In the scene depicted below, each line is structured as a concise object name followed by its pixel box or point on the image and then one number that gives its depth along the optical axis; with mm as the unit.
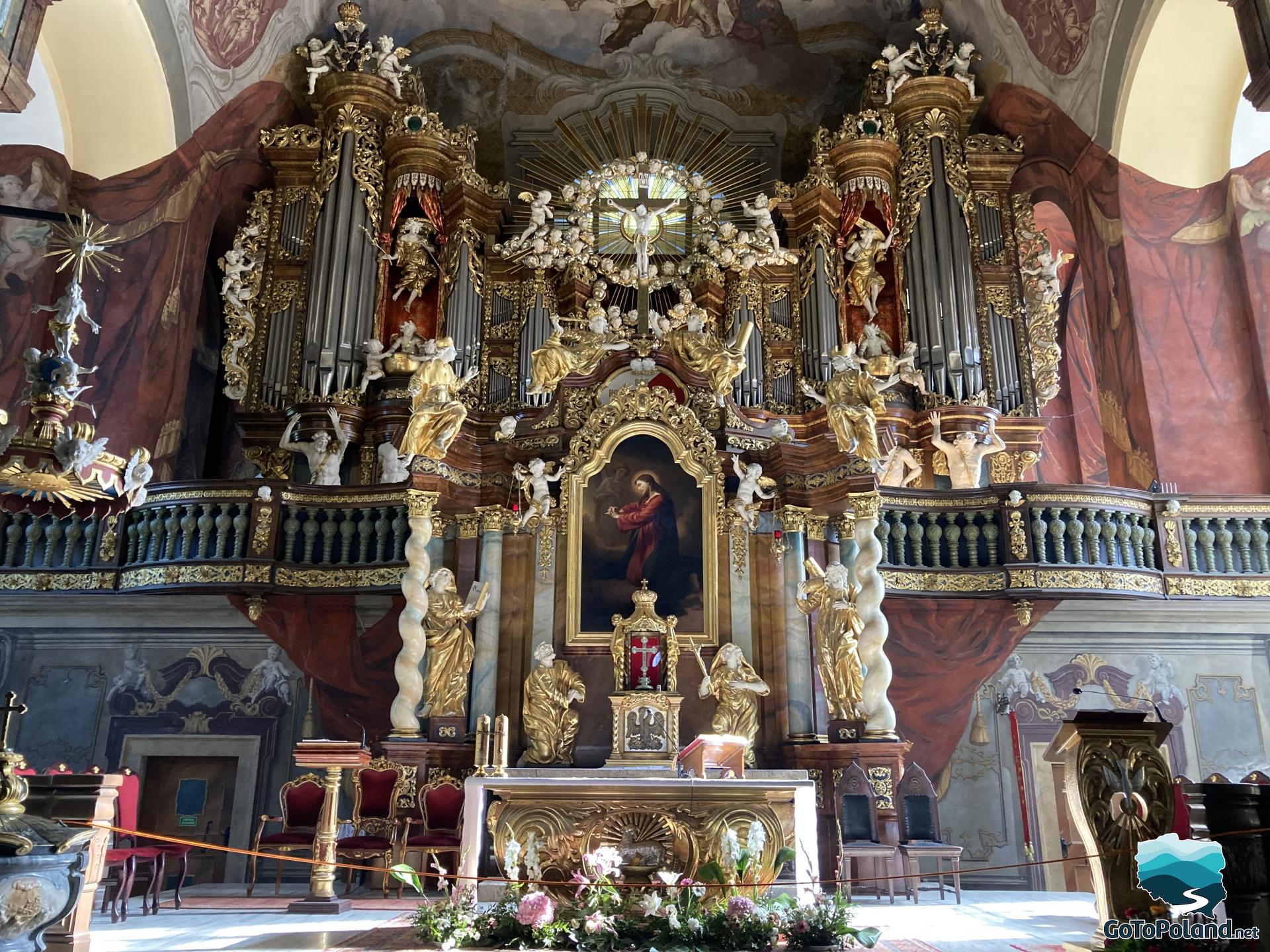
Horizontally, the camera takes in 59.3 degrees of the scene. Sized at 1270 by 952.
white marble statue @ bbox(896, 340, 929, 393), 13961
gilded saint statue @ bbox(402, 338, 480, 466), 11805
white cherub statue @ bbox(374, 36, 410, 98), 15430
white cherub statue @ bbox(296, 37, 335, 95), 15477
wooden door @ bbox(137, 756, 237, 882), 12508
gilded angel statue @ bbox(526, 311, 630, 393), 12562
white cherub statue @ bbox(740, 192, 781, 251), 14914
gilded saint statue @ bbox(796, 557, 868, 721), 11219
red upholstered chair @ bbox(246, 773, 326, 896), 10094
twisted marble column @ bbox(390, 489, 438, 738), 11250
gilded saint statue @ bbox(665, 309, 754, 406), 12414
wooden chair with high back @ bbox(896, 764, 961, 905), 10492
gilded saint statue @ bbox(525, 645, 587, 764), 11211
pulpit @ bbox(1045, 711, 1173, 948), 5992
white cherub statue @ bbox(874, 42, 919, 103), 15633
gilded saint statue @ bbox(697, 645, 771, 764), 11156
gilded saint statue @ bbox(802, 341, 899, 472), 11758
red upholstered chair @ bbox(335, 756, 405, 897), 10727
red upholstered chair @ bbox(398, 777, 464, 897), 10383
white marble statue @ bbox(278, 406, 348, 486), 13516
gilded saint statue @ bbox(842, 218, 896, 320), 14945
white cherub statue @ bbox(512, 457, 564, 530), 12047
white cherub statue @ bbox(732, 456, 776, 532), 12039
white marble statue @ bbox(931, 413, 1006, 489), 13438
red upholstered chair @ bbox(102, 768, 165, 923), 8266
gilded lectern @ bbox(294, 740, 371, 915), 8492
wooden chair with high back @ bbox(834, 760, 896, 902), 10164
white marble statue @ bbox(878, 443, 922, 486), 13523
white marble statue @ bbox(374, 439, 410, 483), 13484
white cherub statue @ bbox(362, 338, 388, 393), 14094
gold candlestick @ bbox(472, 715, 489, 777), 9047
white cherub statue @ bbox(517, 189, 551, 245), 15020
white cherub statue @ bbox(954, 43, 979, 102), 15570
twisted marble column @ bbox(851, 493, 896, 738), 11109
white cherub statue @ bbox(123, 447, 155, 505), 8562
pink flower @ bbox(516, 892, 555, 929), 6391
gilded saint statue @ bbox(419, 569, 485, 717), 11367
